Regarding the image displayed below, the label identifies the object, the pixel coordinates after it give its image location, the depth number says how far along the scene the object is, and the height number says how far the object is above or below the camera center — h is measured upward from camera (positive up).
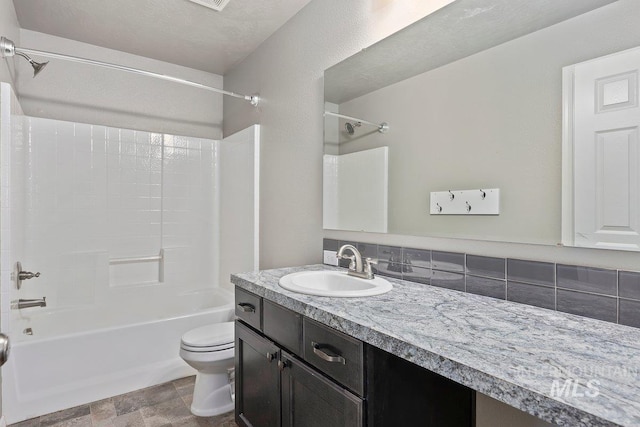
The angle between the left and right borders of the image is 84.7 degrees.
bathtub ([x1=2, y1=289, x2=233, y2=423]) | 2.02 -0.90
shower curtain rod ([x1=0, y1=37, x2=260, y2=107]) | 1.85 +0.90
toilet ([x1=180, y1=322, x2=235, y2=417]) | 2.00 -0.89
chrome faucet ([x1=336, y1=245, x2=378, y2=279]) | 1.59 -0.25
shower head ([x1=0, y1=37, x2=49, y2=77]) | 1.84 +0.88
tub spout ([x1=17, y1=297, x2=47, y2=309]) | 2.14 -0.55
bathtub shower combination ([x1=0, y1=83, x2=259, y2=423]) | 2.06 -0.26
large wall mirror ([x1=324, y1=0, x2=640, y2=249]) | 1.03 +0.36
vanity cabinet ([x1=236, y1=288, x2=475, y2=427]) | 1.01 -0.56
